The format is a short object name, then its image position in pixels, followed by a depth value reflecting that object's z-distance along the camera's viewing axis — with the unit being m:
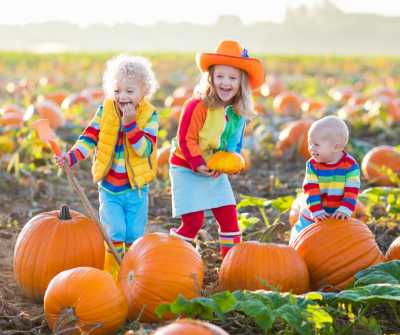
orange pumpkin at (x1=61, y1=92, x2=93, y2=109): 8.93
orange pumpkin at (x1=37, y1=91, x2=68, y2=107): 9.81
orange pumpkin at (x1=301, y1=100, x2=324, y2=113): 9.13
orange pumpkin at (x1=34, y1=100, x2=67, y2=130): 7.19
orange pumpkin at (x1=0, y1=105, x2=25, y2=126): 6.59
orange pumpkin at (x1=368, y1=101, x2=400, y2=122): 7.75
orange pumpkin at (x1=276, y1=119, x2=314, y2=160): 6.33
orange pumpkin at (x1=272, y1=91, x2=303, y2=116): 9.64
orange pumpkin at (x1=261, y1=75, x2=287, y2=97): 12.64
